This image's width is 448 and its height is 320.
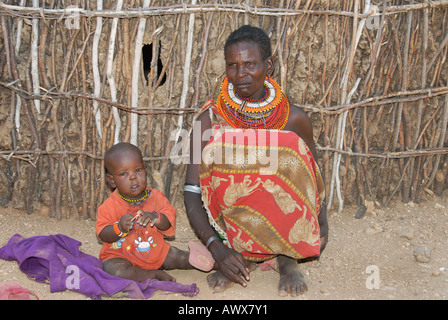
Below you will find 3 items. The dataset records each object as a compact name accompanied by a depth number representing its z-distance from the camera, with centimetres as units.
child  254
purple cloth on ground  245
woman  251
